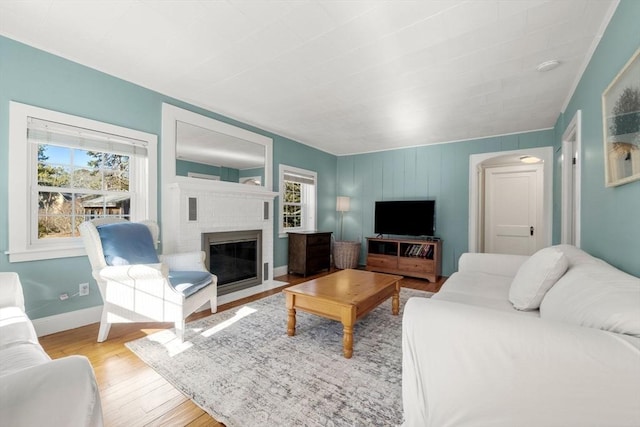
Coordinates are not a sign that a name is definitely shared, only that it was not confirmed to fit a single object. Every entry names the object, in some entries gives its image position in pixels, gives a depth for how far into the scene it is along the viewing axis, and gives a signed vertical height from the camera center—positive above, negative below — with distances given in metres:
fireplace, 3.44 -0.61
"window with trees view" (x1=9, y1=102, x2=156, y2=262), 2.22 +0.32
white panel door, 5.23 +0.09
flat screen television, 4.78 -0.08
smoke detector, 2.30 +1.27
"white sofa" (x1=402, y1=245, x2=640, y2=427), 0.83 -0.51
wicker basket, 5.27 -0.79
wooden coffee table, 2.09 -0.70
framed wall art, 1.32 +0.48
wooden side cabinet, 4.60 -0.68
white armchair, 2.16 -0.59
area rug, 1.48 -1.07
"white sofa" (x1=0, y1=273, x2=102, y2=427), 0.65 -0.47
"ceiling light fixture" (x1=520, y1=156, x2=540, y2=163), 5.11 +1.01
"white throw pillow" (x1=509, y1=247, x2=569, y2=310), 1.54 -0.38
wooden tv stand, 4.54 -0.76
